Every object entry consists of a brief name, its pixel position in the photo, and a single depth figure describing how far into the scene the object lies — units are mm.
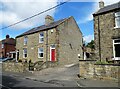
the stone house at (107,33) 8864
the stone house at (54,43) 12900
